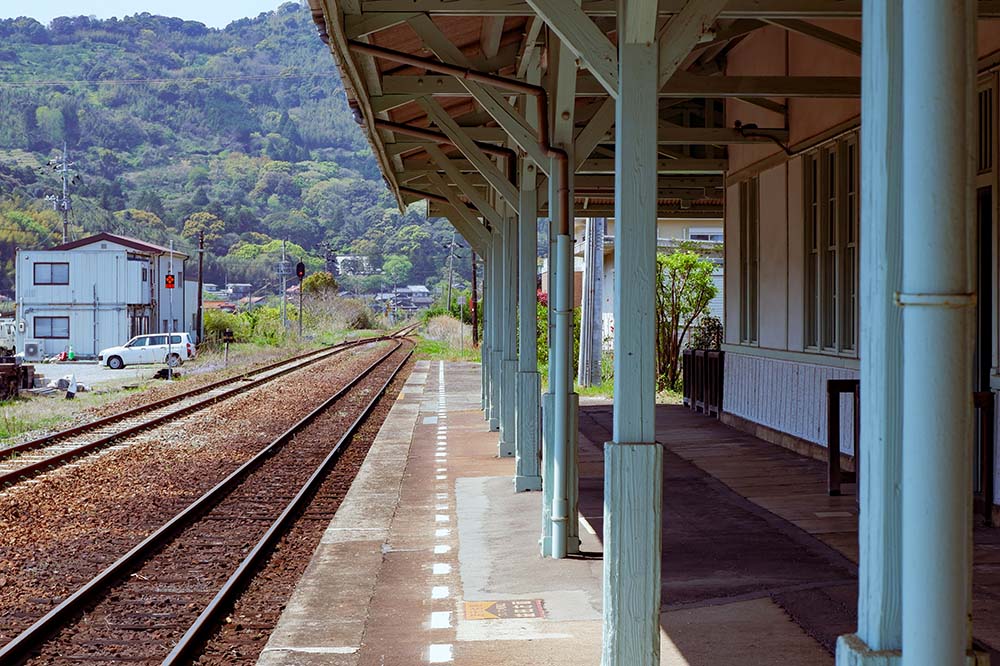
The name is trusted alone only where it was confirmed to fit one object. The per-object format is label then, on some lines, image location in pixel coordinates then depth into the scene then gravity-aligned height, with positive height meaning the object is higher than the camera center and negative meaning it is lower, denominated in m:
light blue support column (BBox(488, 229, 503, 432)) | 17.16 +0.13
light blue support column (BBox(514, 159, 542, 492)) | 10.47 -0.32
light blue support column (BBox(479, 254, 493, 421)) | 19.94 -0.25
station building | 2.40 +0.51
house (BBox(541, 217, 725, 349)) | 29.09 +2.21
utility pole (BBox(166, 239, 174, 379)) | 33.94 +1.59
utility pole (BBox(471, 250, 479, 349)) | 53.50 +0.19
